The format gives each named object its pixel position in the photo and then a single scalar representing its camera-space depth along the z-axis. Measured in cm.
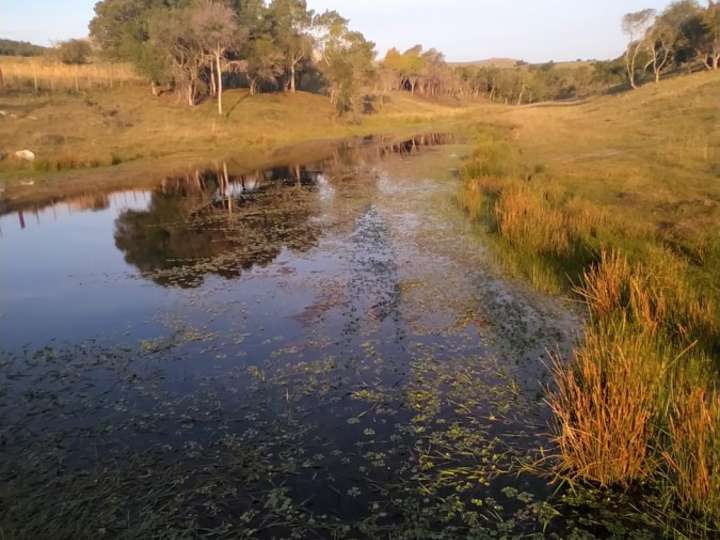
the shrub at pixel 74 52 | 5162
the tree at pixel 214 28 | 3641
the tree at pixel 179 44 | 3728
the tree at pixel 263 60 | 4528
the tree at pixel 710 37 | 4434
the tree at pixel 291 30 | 5012
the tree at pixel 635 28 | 5469
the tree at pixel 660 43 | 5081
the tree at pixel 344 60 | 4841
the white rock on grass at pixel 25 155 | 2233
